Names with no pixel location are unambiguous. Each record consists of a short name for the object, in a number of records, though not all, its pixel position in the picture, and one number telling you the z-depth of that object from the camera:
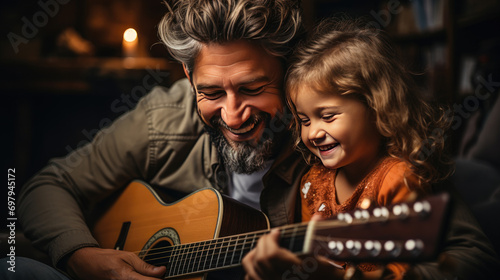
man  0.85
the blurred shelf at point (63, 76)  2.27
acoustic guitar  0.55
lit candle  2.14
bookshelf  1.85
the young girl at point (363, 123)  0.74
